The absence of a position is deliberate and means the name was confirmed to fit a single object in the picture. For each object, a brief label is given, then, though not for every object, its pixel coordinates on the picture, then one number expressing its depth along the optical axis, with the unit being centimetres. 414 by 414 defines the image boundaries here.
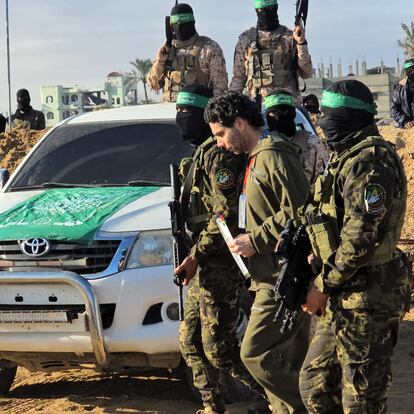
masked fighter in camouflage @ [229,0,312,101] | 897
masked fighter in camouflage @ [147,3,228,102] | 877
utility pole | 1700
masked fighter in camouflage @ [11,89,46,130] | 1667
